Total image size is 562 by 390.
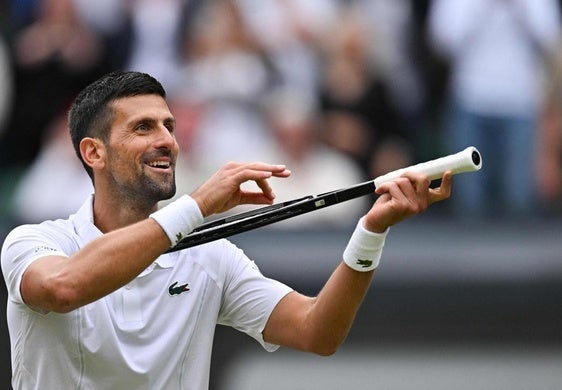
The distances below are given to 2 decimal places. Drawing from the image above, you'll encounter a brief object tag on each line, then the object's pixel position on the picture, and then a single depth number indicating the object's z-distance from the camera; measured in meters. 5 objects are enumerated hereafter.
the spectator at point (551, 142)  18.77
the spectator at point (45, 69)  19.06
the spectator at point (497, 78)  19.00
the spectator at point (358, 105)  18.87
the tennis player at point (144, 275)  8.80
